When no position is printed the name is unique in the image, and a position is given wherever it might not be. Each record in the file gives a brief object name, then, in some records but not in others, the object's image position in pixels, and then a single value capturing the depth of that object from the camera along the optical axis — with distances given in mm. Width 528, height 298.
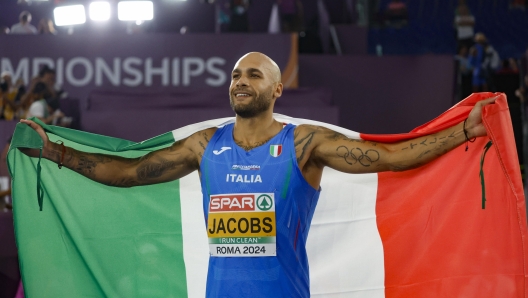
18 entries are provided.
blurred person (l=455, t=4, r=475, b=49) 13792
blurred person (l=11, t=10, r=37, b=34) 12133
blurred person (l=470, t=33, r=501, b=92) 12477
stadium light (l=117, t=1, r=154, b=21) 11289
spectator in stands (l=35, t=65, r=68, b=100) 9462
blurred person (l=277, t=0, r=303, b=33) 13508
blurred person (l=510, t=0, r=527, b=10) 17406
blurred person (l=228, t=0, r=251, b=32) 12883
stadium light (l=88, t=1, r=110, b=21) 11289
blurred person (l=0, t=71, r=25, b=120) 10008
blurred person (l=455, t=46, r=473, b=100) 12742
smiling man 3758
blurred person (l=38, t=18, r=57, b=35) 12228
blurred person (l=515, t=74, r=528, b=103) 11336
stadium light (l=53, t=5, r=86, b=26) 11352
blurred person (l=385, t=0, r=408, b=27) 15727
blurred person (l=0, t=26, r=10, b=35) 12417
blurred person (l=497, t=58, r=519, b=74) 13094
